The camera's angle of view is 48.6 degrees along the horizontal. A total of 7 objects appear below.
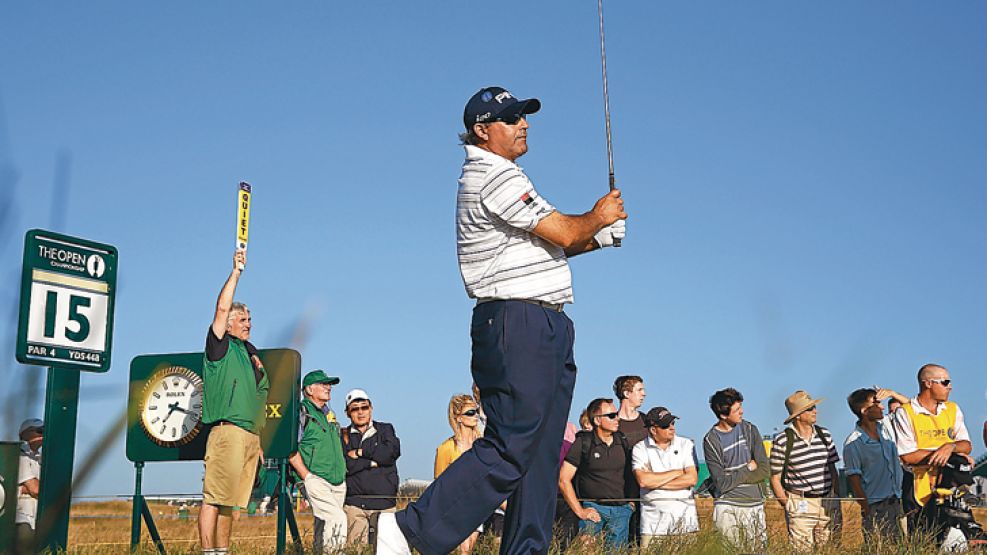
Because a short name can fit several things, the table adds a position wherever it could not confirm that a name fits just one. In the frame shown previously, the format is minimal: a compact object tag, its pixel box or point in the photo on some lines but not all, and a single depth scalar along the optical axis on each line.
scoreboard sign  5.85
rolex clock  8.48
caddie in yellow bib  8.67
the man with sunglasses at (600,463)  8.88
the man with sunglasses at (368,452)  9.98
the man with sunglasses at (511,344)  3.80
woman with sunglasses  9.64
